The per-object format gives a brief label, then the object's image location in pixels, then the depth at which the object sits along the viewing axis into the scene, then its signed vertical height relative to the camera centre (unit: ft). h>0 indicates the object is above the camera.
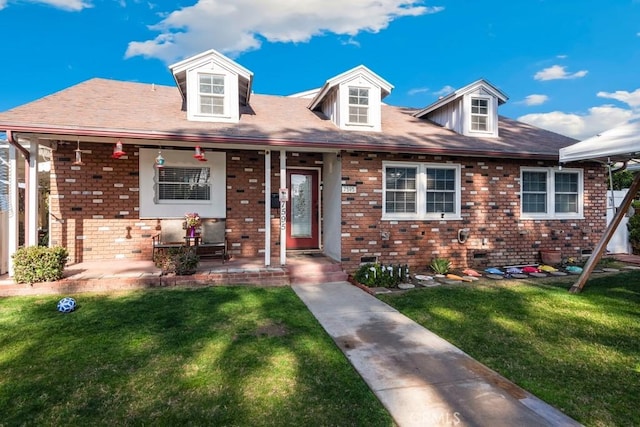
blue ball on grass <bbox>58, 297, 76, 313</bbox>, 16.58 -4.56
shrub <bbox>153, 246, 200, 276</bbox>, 22.20 -3.34
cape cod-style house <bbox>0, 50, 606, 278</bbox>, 25.43 +2.54
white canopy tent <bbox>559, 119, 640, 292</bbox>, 17.22 +2.98
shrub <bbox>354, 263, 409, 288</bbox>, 22.76 -4.29
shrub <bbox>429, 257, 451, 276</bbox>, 26.48 -4.26
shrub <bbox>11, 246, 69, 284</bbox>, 19.92 -3.20
